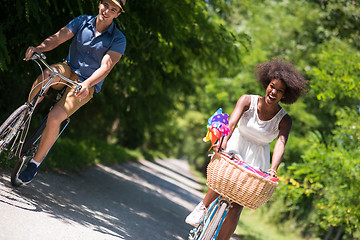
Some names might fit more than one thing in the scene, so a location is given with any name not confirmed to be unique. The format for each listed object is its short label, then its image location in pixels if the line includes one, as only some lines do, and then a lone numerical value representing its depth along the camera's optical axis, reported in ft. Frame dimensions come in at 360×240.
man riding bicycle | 17.81
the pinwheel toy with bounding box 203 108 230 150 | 15.65
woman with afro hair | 16.67
